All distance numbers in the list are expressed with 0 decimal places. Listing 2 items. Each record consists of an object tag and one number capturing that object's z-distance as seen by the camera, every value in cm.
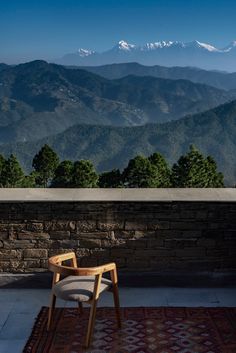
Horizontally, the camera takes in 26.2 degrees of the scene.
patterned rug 402
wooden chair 397
